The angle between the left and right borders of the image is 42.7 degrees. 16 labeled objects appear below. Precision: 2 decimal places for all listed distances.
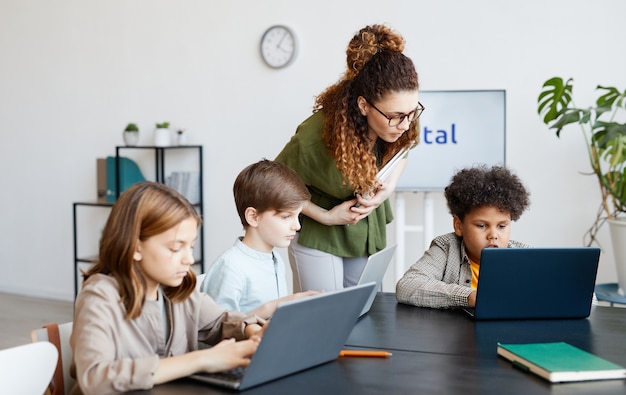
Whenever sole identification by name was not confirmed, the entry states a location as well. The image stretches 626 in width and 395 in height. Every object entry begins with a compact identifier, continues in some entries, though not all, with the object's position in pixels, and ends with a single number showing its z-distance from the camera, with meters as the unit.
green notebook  1.52
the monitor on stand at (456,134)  3.99
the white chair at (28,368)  1.51
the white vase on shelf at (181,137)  5.07
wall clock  4.73
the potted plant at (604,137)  3.71
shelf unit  5.12
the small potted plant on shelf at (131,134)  5.13
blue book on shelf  5.27
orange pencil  1.70
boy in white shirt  2.13
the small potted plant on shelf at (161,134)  5.02
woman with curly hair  2.38
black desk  1.47
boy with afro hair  2.37
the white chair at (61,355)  1.78
